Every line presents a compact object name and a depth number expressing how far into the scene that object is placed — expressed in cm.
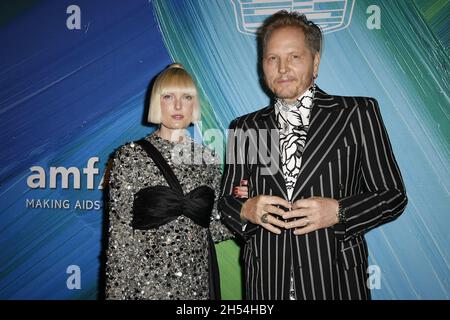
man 155
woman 184
